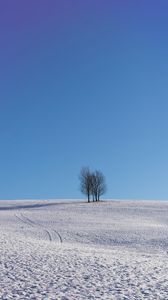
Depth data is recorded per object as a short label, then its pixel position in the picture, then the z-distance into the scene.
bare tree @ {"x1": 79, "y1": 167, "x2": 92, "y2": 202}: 86.81
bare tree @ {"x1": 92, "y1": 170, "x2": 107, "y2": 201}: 86.56
